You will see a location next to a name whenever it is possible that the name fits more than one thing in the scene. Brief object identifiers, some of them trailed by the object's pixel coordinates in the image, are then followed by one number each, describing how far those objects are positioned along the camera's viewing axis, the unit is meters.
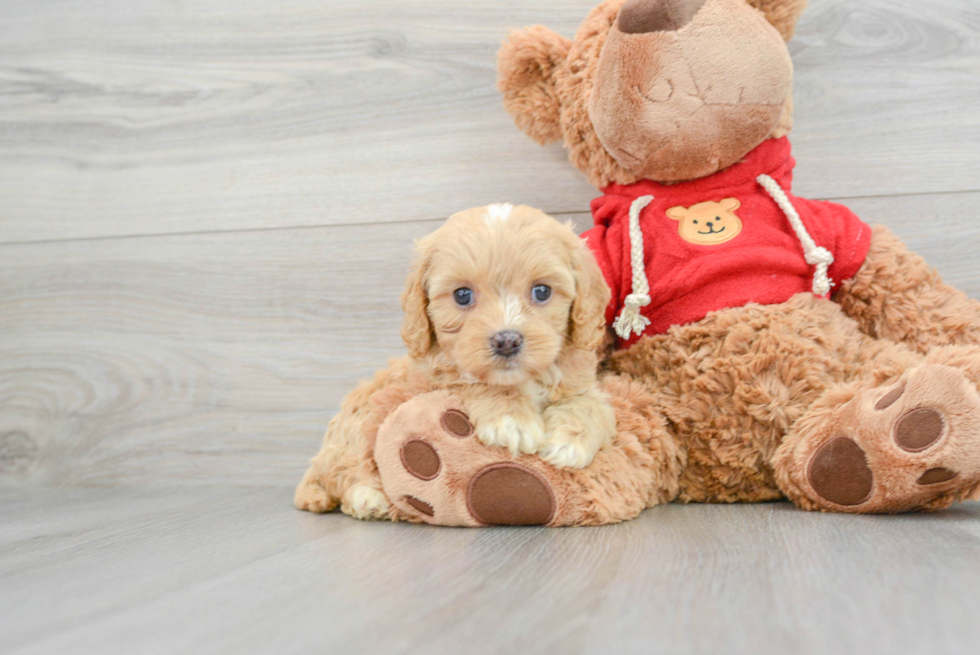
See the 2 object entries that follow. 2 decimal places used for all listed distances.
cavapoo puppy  0.94
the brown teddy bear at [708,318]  0.97
